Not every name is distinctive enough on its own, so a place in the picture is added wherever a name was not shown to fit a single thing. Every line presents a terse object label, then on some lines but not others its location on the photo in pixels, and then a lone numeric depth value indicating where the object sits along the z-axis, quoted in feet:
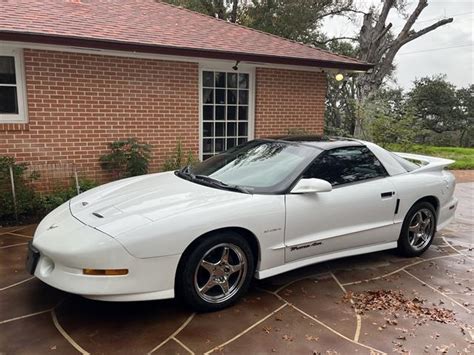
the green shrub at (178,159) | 24.11
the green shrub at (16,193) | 18.48
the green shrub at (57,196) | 19.40
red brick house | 20.08
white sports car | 9.27
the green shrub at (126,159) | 22.06
